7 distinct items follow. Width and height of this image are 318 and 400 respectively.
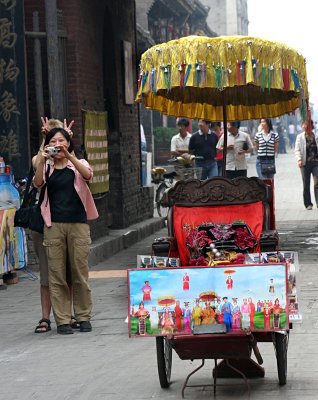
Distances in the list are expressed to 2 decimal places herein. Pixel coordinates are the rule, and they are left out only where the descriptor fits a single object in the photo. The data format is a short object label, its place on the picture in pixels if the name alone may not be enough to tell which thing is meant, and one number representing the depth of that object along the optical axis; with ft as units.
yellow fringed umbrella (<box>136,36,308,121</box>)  42.63
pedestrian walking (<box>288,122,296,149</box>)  255.09
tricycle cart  32.71
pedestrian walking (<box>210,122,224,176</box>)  78.38
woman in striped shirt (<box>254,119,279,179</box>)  77.87
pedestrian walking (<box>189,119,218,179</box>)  76.79
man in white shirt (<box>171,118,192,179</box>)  77.00
